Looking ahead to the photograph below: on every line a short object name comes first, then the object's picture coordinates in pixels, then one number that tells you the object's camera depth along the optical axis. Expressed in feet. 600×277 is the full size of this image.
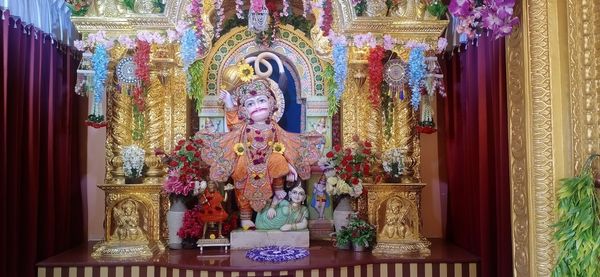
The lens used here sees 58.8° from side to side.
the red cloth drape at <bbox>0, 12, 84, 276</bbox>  15.28
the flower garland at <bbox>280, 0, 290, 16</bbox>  18.95
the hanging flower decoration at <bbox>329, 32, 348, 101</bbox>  19.08
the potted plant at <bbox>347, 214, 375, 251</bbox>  18.25
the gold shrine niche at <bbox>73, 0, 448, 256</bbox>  18.85
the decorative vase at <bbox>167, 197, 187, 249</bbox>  19.08
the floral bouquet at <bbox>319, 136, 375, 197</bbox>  19.02
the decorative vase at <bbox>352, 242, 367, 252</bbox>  18.26
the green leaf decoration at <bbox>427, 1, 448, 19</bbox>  18.08
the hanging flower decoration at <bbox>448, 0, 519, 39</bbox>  12.17
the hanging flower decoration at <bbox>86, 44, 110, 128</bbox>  18.10
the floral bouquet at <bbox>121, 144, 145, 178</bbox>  18.92
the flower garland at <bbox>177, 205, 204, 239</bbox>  18.76
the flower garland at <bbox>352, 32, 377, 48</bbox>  19.12
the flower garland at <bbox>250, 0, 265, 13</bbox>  19.07
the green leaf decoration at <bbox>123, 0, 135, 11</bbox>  18.92
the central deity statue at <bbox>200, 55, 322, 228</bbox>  19.44
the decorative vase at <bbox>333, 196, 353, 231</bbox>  19.56
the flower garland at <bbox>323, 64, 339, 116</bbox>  20.88
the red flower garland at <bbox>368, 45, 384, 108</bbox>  19.13
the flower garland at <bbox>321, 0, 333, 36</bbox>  19.54
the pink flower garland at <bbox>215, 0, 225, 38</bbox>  19.60
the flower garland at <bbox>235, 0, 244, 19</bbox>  19.06
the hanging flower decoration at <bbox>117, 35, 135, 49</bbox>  18.71
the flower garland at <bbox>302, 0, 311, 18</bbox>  19.30
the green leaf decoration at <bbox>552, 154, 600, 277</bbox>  10.45
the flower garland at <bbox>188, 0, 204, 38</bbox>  18.97
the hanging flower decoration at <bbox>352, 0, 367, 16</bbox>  19.16
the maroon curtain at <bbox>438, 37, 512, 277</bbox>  14.78
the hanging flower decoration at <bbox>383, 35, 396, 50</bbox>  19.08
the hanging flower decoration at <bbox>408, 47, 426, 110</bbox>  18.56
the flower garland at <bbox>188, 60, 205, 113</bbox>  20.43
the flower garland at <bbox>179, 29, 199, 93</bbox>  18.74
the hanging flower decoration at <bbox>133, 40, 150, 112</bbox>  18.57
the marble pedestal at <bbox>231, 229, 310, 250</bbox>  19.11
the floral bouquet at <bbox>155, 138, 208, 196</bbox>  18.53
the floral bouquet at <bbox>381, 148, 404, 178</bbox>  19.27
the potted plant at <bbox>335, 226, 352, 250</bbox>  18.57
